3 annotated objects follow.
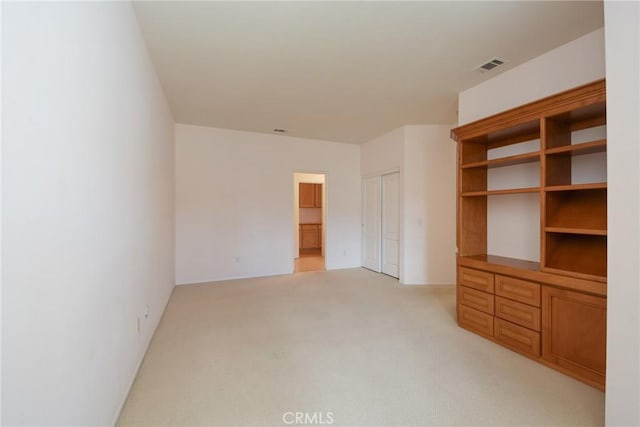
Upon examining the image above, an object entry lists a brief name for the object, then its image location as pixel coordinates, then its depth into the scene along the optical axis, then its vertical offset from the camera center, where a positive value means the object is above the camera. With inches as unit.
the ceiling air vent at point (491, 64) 106.3 +56.5
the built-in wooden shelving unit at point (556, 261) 81.2 -16.5
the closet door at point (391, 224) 202.1 -9.8
